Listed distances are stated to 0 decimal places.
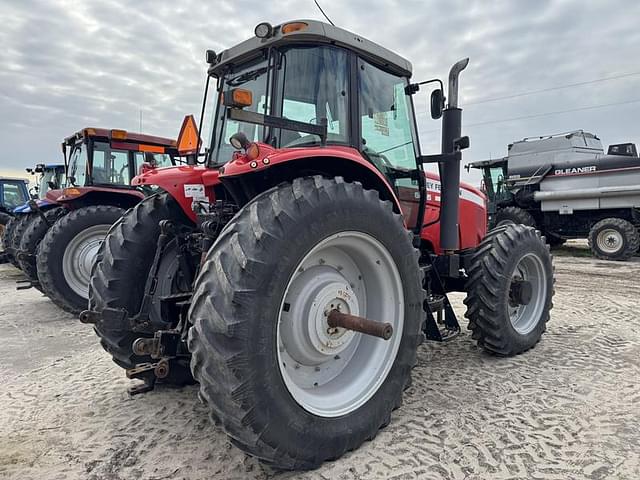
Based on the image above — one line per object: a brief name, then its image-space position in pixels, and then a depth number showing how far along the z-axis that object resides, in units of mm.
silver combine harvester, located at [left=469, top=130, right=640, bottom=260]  10562
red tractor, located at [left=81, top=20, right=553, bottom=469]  1941
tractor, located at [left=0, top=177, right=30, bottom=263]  13108
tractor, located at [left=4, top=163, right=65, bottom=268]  8062
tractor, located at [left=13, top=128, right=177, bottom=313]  5910
